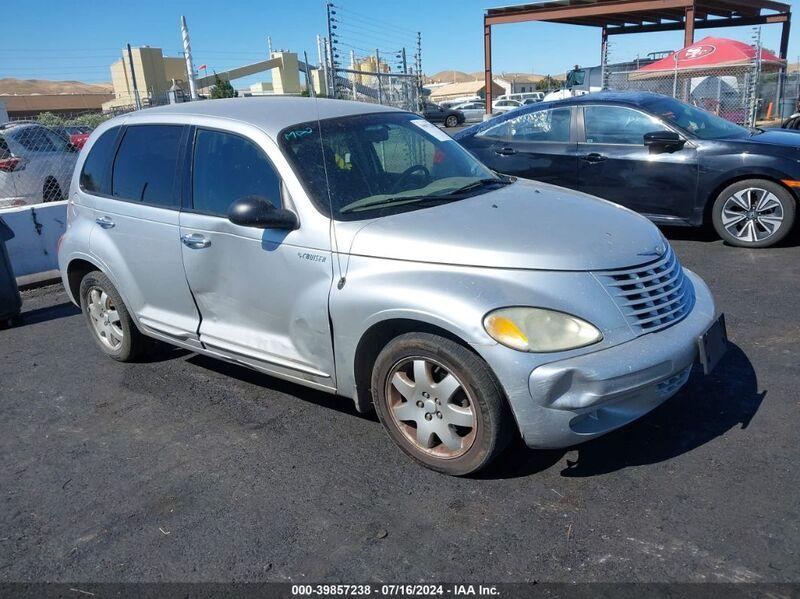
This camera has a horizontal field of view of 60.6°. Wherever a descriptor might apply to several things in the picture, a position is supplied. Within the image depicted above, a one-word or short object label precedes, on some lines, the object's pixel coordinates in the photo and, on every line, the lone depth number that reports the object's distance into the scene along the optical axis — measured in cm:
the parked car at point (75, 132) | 1329
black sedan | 699
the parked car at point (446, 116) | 3884
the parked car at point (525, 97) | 3975
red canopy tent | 1889
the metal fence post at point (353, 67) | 1060
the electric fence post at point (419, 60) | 1208
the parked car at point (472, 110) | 4246
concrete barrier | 797
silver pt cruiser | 300
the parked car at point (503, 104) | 3809
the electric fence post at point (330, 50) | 948
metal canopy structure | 1984
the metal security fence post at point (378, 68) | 1119
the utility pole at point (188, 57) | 1050
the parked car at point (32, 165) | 1095
